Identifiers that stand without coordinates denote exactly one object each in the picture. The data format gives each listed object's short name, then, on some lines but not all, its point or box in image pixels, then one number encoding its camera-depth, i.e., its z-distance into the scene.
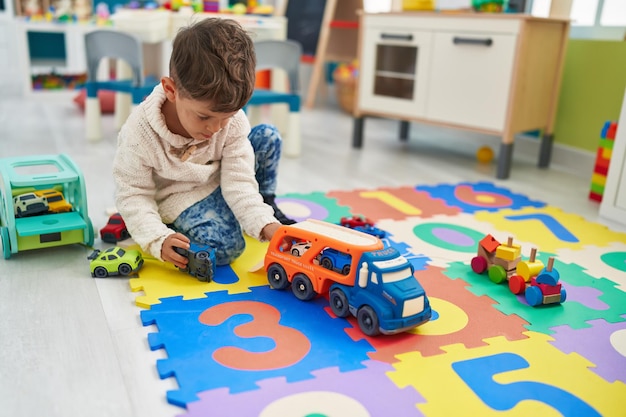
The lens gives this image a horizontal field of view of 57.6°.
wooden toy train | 1.10
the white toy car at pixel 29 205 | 1.23
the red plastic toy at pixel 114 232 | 1.30
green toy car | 1.13
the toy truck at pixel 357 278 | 0.92
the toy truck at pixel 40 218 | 1.17
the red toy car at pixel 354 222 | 1.42
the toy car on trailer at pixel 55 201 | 1.28
